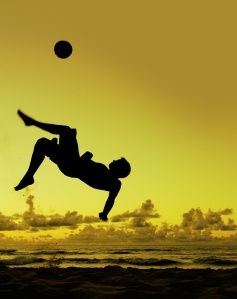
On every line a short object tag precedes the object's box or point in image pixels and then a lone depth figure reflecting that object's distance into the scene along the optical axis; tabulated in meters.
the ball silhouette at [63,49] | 6.58
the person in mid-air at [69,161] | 6.04
